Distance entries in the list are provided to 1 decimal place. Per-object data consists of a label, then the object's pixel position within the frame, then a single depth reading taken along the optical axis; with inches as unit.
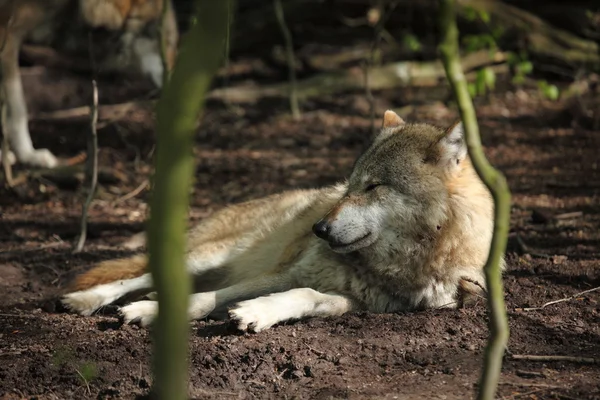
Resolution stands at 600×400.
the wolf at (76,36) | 590.6
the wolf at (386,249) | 323.9
